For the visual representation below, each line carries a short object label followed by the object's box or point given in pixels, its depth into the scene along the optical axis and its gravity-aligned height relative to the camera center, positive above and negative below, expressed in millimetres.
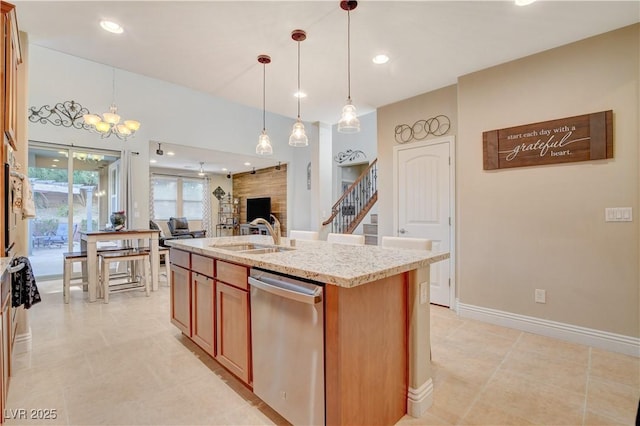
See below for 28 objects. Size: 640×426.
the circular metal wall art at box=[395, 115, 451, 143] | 3695 +1073
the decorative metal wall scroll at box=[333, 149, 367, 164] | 8539 +1666
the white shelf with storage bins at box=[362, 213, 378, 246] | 5716 -377
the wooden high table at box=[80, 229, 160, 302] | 3932 -423
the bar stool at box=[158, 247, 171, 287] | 4969 -639
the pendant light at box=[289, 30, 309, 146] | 2596 +759
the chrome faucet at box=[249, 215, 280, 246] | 2546 -146
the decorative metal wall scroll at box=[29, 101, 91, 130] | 4867 +1669
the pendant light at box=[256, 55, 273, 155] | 2982 +761
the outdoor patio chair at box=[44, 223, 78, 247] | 5375 -360
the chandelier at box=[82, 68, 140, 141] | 4066 +1280
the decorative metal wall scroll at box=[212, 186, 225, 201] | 10734 +780
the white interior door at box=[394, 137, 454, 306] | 3674 +187
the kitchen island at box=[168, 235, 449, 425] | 1352 -576
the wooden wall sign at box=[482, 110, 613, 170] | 2559 +645
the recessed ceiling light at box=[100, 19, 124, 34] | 2420 +1530
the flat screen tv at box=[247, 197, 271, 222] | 9328 +204
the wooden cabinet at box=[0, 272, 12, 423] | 1475 -666
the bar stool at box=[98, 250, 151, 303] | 3910 -752
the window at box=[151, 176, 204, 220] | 9844 +600
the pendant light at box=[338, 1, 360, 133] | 2473 +769
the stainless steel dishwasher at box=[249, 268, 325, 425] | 1403 -664
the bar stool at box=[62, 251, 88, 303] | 3900 -702
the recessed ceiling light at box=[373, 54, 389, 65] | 2928 +1509
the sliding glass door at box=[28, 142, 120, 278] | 5223 +245
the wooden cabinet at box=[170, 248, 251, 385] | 1870 -662
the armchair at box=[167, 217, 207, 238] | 8578 -410
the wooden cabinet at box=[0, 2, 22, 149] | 1810 +953
